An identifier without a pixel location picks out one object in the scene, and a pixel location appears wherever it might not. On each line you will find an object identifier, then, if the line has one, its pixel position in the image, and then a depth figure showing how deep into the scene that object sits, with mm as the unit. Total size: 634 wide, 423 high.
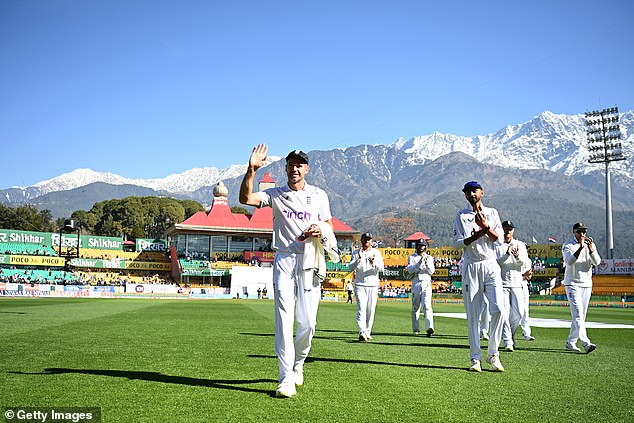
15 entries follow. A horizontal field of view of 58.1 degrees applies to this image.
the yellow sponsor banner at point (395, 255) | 79250
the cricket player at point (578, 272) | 10625
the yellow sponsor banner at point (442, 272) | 74125
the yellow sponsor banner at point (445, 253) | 81100
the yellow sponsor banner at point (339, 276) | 68594
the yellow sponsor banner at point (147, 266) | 74875
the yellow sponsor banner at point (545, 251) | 75000
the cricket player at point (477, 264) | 7949
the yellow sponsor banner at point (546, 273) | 71688
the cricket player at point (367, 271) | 12688
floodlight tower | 71062
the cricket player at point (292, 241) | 6031
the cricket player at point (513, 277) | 11656
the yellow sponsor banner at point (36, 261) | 67938
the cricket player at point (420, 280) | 14125
